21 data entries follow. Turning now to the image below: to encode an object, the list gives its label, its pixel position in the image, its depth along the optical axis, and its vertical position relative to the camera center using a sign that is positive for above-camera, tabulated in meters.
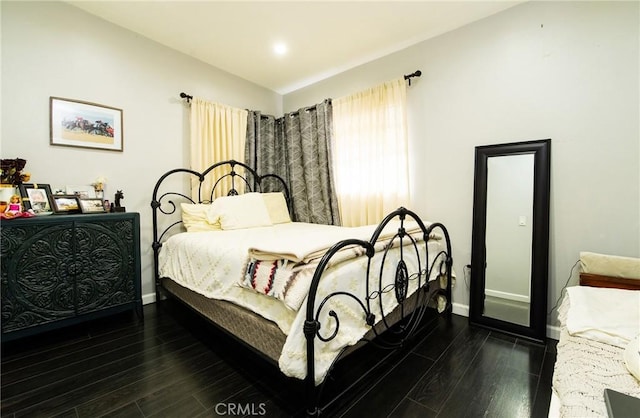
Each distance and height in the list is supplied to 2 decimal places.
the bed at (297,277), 1.29 -0.45
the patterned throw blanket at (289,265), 1.28 -0.33
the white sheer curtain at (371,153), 2.78 +0.53
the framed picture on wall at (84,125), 2.24 +0.65
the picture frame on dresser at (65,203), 2.10 -0.03
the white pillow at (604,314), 1.12 -0.51
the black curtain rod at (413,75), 2.66 +1.24
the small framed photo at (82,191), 2.27 +0.07
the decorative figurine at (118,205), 2.39 -0.04
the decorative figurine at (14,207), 1.79 -0.05
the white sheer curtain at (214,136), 3.03 +0.75
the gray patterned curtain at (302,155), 3.32 +0.61
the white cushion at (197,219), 2.73 -0.18
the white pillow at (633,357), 0.87 -0.50
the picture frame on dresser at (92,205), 2.19 -0.04
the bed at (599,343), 0.83 -0.55
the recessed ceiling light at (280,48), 2.80 +1.59
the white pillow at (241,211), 2.80 -0.11
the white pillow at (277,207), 3.31 -0.07
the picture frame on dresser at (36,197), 1.98 +0.02
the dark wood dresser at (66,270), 1.79 -0.50
